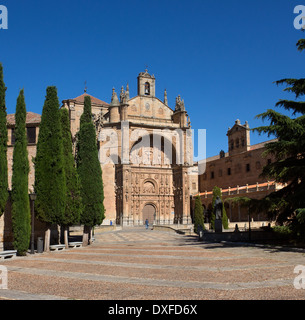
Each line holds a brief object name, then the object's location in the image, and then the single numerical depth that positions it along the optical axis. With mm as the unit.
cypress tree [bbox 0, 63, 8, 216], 15734
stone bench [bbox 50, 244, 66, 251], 18828
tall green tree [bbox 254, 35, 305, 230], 15758
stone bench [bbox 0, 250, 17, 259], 15013
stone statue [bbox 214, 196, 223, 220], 23616
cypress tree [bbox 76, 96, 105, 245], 21438
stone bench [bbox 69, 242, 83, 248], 20856
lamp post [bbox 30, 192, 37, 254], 16859
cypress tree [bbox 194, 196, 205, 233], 32281
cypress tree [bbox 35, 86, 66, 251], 17984
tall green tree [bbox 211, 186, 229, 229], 30378
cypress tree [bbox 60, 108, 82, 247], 19375
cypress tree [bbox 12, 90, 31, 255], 16141
